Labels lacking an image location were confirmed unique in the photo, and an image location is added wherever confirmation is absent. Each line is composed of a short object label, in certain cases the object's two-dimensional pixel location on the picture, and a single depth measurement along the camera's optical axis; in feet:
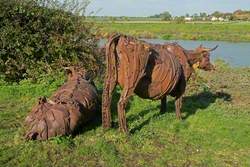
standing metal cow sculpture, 26.53
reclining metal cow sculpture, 25.76
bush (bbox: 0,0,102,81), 44.19
